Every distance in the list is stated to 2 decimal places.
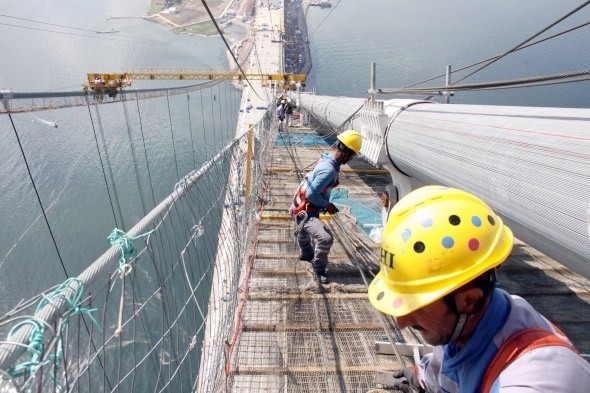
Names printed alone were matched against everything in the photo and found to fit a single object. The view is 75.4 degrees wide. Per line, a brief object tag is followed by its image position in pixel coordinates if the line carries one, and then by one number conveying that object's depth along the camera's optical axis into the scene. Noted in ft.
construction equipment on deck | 114.90
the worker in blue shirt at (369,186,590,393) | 4.23
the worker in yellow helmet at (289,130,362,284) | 13.97
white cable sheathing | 5.41
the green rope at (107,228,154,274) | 5.37
